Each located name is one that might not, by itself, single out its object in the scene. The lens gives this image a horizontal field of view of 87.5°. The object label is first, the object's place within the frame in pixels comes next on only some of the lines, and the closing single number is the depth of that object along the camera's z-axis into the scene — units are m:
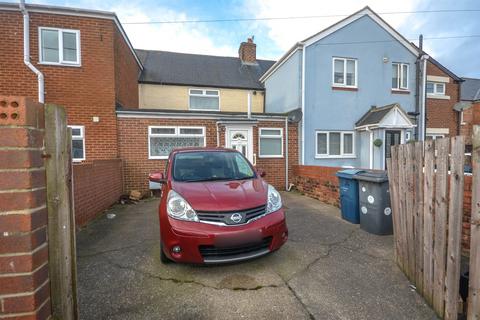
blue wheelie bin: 5.34
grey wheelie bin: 4.63
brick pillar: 1.16
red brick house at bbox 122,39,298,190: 8.93
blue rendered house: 10.70
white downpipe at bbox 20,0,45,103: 8.01
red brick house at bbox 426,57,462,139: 13.29
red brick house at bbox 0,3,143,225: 8.16
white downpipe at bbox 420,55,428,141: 11.98
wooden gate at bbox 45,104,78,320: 1.36
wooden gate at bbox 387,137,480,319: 2.25
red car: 2.93
